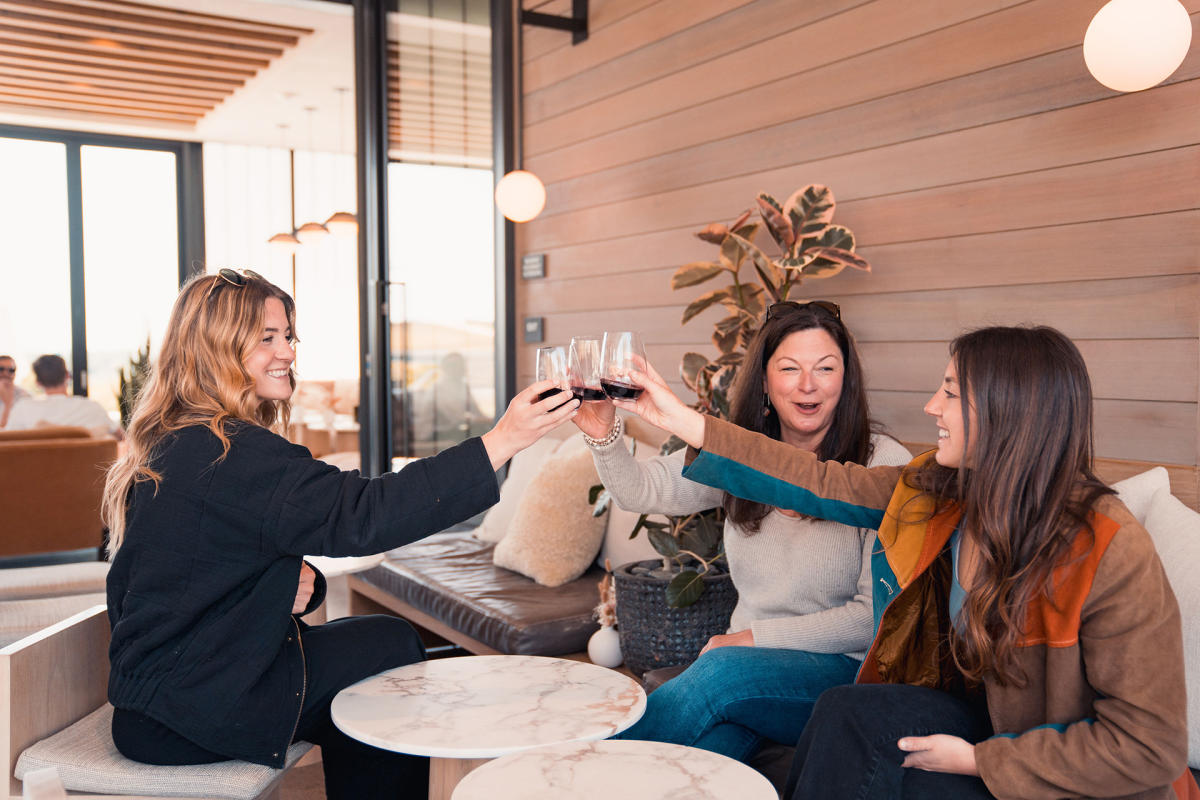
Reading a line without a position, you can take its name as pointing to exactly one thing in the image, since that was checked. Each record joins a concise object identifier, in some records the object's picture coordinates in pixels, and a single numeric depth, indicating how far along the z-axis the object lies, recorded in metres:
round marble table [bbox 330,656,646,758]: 1.38
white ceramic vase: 2.55
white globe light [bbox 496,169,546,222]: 3.71
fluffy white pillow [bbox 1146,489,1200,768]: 1.47
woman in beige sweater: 1.69
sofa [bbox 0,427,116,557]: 4.86
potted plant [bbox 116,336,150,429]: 4.99
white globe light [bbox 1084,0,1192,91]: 1.73
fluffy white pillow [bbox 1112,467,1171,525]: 1.77
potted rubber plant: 2.38
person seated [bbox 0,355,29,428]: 5.90
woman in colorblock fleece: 1.21
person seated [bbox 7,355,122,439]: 5.72
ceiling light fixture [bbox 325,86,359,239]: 7.40
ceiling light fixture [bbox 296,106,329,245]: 7.66
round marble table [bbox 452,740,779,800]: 1.23
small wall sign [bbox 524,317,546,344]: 4.11
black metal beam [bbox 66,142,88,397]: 7.83
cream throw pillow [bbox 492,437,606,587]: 3.06
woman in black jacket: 1.55
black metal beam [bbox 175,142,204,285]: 8.54
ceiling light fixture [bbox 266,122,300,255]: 8.20
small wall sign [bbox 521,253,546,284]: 4.10
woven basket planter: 2.38
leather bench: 2.63
